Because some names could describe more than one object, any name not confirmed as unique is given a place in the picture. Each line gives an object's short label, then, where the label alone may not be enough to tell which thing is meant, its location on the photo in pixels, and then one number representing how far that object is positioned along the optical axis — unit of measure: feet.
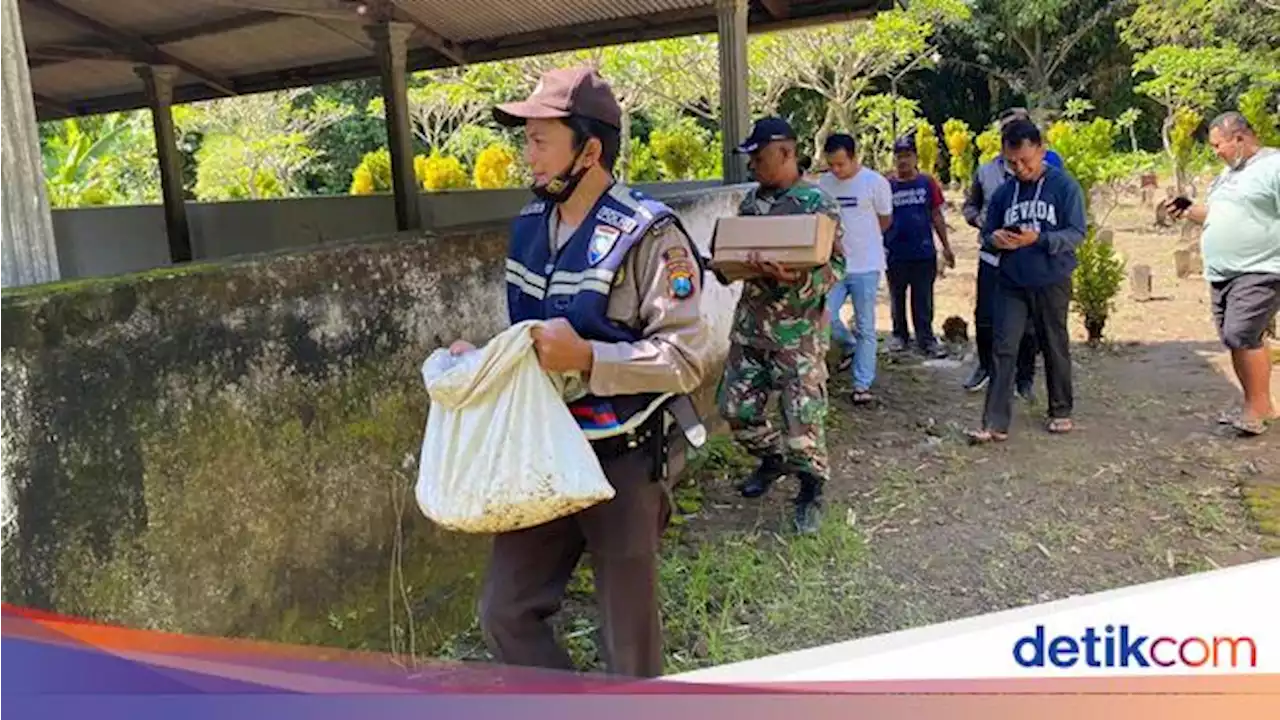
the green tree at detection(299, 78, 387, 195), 82.28
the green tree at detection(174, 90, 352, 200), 63.00
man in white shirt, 21.61
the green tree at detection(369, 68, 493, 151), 54.85
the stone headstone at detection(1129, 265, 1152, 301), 30.96
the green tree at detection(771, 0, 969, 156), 47.39
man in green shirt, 16.51
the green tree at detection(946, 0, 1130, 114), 81.00
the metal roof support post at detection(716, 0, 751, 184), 21.27
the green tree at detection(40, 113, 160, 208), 52.85
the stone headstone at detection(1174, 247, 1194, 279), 34.14
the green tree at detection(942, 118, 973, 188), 65.77
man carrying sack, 7.35
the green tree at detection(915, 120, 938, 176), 66.18
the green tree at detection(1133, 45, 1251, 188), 55.26
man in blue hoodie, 17.15
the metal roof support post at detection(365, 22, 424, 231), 23.90
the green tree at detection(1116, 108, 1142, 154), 73.26
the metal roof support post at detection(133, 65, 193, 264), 27.86
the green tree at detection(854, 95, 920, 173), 59.52
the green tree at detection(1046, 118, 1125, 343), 24.84
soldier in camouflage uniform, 14.17
